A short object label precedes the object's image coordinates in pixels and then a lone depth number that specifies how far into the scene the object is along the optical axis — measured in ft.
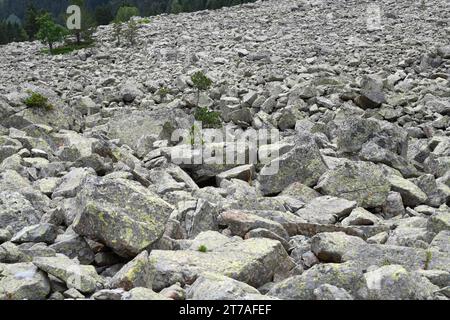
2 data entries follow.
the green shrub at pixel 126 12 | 307.64
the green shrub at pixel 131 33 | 155.88
